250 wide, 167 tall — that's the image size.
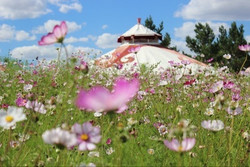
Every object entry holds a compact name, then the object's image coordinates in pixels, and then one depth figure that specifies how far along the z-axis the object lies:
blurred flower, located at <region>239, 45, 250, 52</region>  2.75
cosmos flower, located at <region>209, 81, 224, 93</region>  2.31
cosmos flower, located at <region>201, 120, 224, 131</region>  1.55
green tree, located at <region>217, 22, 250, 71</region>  20.42
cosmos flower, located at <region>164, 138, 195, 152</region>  1.02
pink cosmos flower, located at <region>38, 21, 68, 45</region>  1.15
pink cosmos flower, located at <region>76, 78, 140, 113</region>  0.78
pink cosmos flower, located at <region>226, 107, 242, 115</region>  1.76
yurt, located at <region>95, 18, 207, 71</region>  11.40
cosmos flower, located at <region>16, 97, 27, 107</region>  1.93
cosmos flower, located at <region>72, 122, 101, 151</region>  0.99
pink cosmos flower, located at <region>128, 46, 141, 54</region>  3.33
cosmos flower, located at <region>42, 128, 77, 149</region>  0.94
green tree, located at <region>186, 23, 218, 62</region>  22.07
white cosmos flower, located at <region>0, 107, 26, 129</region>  1.18
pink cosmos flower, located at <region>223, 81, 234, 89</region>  2.51
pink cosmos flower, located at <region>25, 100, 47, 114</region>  1.49
